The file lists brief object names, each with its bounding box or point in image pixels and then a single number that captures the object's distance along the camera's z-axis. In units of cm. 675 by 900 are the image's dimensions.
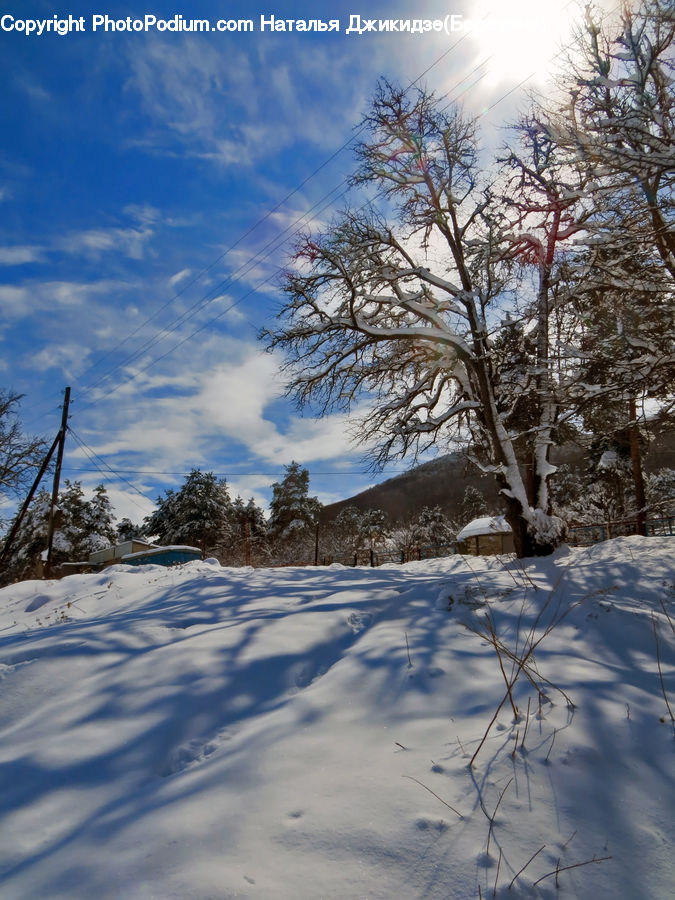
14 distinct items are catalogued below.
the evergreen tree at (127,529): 4984
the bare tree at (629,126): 488
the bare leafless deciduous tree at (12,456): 2177
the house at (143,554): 2080
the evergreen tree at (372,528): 4075
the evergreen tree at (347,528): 3904
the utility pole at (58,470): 1777
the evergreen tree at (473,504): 4900
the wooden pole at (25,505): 1823
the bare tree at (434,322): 953
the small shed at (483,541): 3016
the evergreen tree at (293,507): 4288
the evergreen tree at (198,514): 3922
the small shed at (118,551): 2378
